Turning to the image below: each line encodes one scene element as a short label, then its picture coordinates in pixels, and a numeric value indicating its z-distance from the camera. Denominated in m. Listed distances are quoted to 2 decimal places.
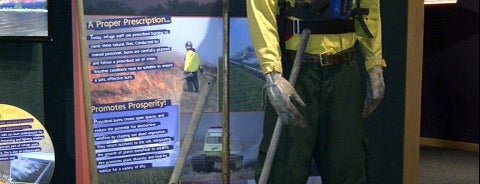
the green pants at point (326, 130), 2.15
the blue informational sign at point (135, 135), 2.49
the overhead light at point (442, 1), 6.70
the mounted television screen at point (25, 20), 2.30
